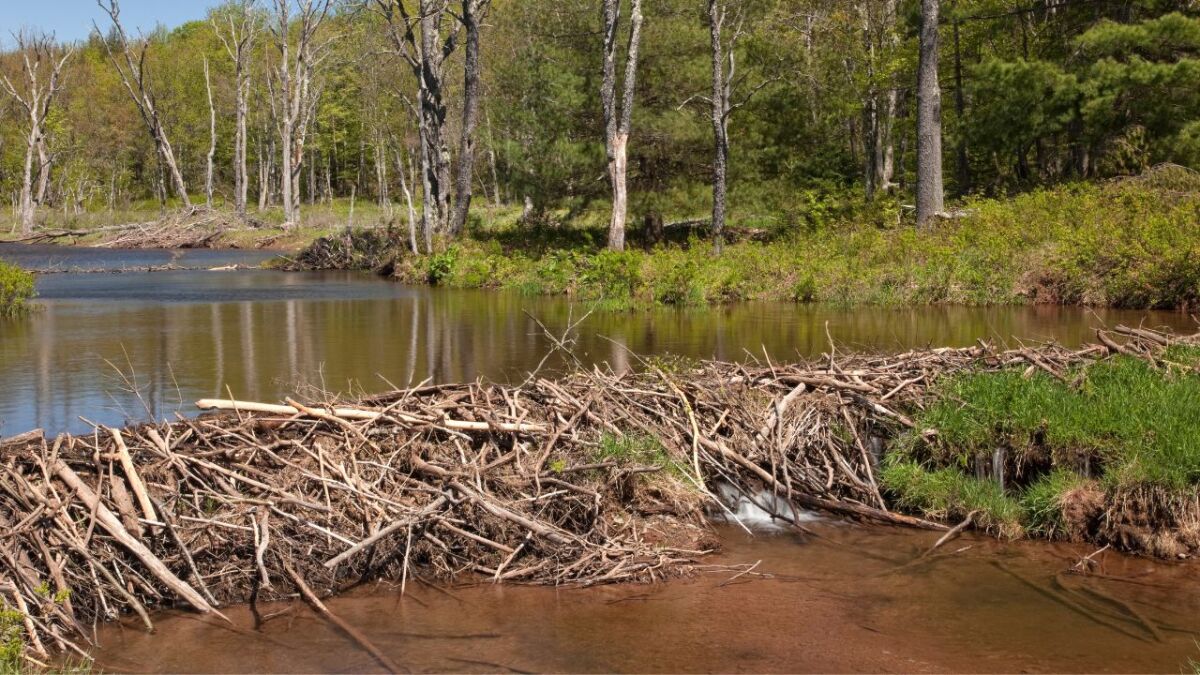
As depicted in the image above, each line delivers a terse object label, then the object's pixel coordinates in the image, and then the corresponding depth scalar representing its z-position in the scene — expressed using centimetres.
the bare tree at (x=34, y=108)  5762
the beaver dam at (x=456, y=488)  691
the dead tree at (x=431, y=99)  3603
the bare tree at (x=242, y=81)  6494
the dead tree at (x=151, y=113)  5516
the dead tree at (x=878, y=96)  3781
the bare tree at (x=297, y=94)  5791
